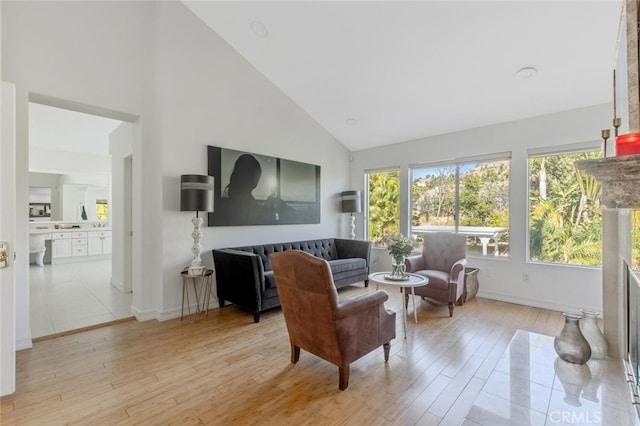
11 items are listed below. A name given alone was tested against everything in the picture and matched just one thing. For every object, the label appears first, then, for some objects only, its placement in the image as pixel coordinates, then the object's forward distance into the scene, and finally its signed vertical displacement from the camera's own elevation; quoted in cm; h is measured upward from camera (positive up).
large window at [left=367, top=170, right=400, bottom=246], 558 +18
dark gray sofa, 340 -80
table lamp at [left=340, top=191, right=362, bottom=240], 564 +23
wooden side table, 357 -100
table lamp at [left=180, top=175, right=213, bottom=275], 343 +20
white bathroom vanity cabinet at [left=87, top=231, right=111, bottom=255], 769 -78
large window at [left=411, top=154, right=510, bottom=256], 437 +19
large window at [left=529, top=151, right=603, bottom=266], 368 +1
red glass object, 133 +32
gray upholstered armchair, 363 -75
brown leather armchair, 205 -77
